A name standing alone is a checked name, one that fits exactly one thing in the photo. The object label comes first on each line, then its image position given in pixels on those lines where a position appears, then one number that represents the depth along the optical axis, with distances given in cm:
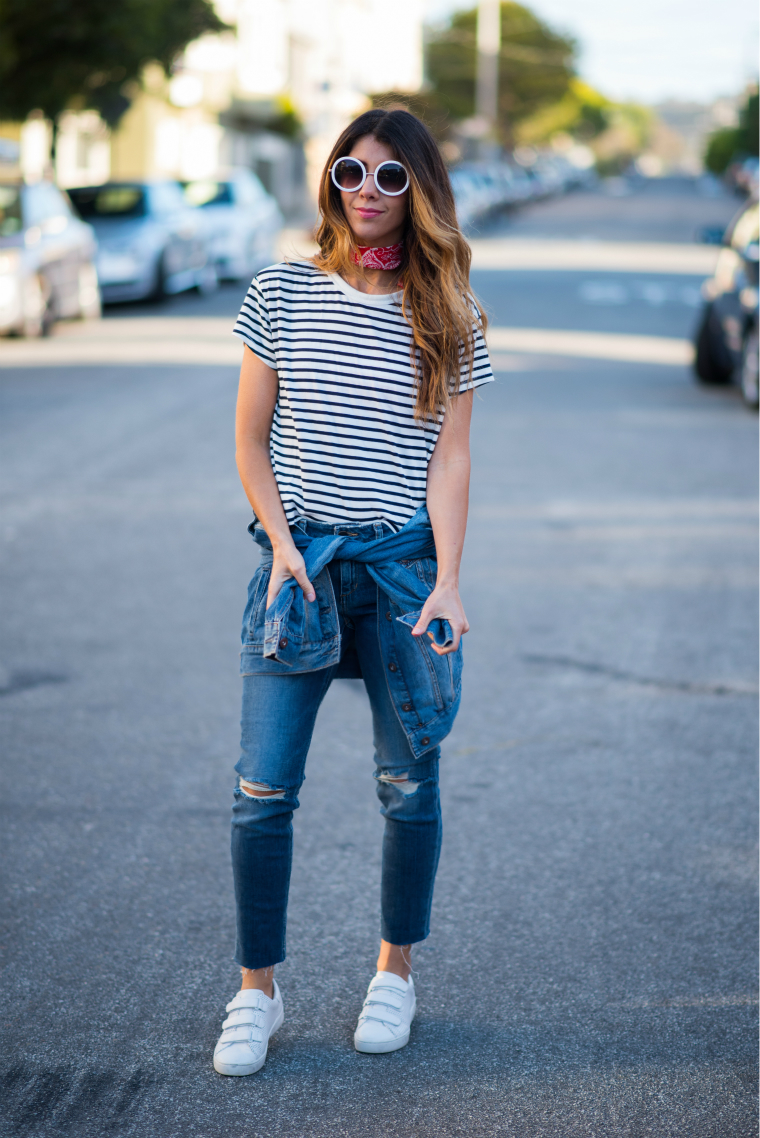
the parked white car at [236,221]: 2111
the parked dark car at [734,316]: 1103
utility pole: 7131
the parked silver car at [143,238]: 1767
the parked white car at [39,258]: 1414
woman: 273
